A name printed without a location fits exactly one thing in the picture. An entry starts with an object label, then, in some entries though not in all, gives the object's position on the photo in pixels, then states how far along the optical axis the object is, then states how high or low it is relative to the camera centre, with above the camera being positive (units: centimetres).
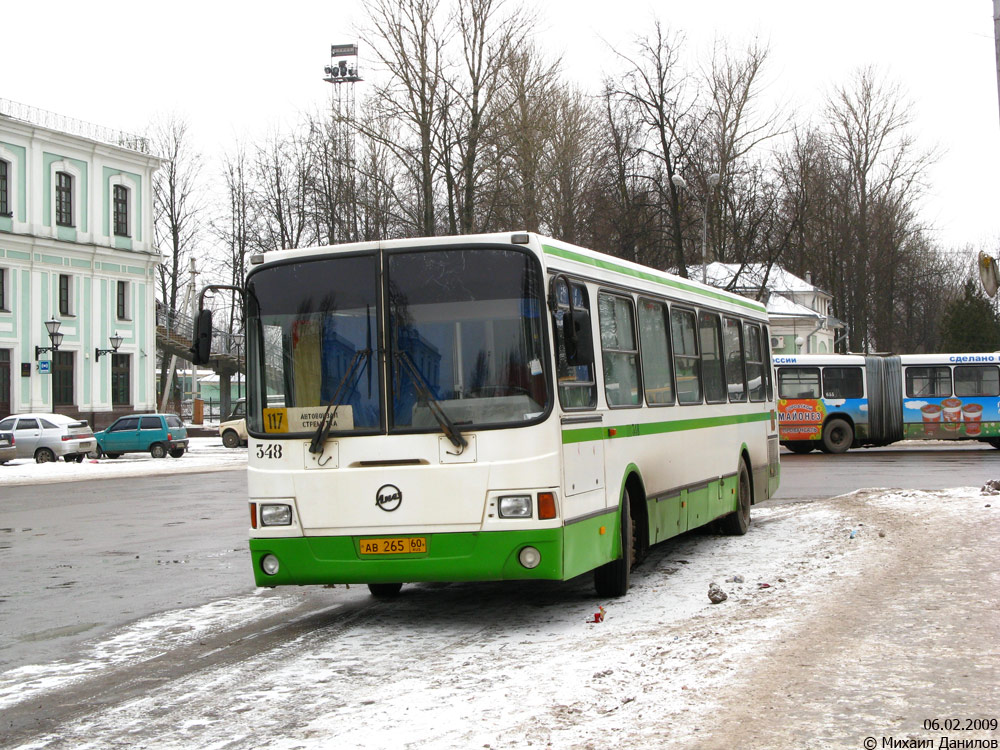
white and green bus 845 +24
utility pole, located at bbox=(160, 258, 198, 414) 6150 +538
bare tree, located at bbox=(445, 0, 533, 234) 3788 +1107
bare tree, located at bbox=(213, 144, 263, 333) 5434 +1060
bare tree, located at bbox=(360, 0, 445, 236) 3734 +1108
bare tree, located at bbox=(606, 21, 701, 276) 4100 +1069
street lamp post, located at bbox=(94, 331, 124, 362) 5109 +490
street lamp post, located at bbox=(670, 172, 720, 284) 3691 +701
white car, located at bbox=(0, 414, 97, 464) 3772 +86
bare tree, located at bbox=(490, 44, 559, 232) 3781 +923
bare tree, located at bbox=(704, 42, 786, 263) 4309 +988
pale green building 4950 +834
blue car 4066 +81
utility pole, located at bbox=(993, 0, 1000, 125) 1107 +363
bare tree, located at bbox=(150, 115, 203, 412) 6712 +1331
